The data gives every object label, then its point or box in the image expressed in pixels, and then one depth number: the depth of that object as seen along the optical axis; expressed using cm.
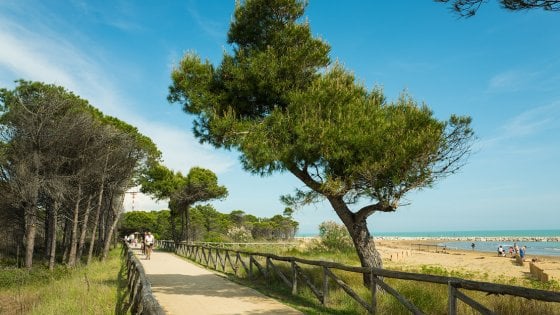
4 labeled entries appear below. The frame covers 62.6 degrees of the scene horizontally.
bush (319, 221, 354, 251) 3103
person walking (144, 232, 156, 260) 2753
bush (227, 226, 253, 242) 5447
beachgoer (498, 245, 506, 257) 5228
